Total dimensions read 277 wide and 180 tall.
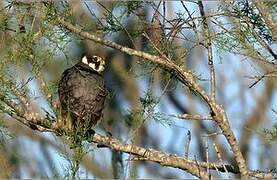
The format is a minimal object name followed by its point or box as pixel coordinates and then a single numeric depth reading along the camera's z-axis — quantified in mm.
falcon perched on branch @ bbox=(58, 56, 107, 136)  7937
